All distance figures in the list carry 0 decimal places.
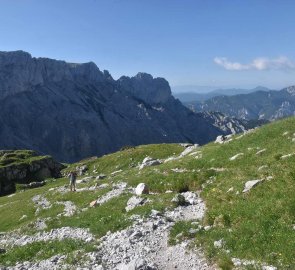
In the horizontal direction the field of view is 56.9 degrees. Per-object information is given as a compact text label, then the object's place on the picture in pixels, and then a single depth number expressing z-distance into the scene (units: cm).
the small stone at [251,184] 1677
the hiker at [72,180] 3199
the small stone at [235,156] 2350
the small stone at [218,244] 1285
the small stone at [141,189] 2241
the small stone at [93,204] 2296
